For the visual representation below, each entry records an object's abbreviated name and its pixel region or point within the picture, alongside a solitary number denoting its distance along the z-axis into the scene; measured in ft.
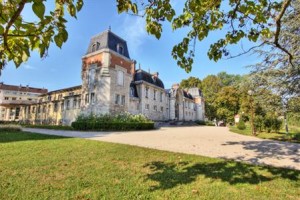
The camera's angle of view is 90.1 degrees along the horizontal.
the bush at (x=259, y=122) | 47.01
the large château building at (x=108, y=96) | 60.85
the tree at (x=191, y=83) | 146.30
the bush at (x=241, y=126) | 59.31
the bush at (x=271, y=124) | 45.87
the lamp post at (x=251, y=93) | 33.66
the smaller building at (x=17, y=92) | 152.06
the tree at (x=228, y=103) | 111.05
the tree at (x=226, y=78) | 154.42
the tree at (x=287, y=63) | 25.60
